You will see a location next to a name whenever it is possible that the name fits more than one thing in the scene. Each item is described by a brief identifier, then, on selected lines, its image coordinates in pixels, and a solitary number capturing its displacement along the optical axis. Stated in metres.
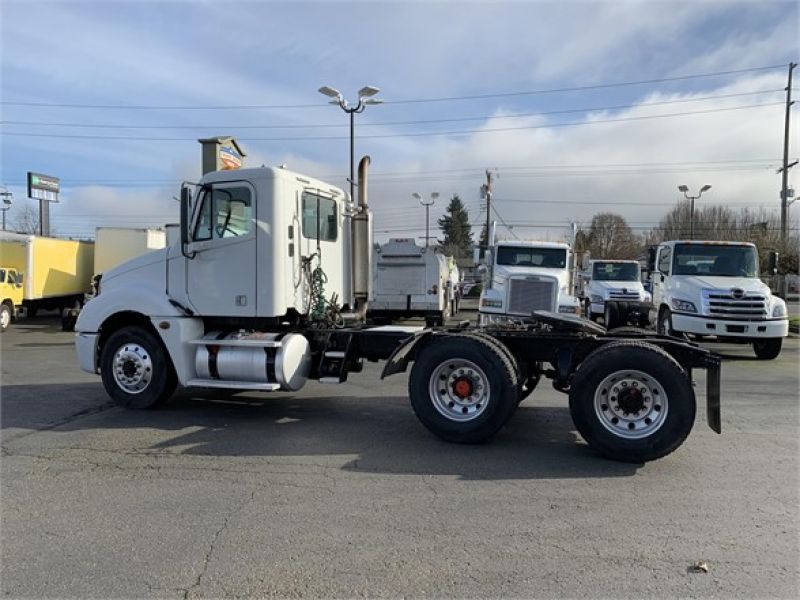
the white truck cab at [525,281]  13.41
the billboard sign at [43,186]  37.84
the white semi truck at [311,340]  5.85
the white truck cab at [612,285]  21.92
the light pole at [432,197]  39.25
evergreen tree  95.56
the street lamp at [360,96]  18.89
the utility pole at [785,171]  34.00
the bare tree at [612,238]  68.94
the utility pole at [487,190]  37.82
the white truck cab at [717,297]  13.12
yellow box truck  20.72
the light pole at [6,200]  43.42
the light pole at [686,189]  36.91
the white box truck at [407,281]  20.41
